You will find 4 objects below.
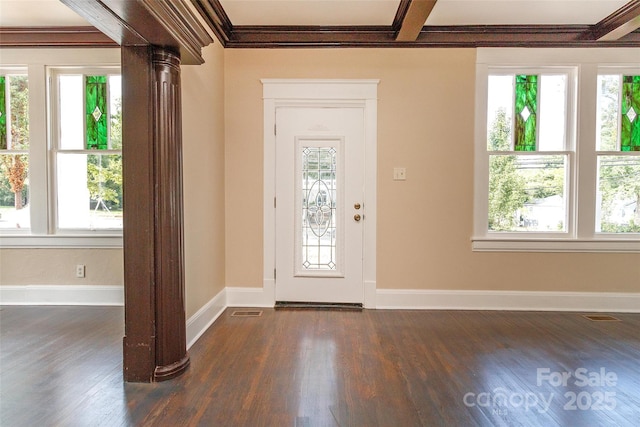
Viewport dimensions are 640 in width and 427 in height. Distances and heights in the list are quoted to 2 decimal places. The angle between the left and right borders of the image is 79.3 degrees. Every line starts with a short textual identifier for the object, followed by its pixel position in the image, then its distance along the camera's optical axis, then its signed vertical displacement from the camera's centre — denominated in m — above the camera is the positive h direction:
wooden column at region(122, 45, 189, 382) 2.21 -0.05
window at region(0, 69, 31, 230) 3.87 +0.68
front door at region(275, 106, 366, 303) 3.72 -0.03
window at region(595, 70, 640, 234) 3.72 +0.47
